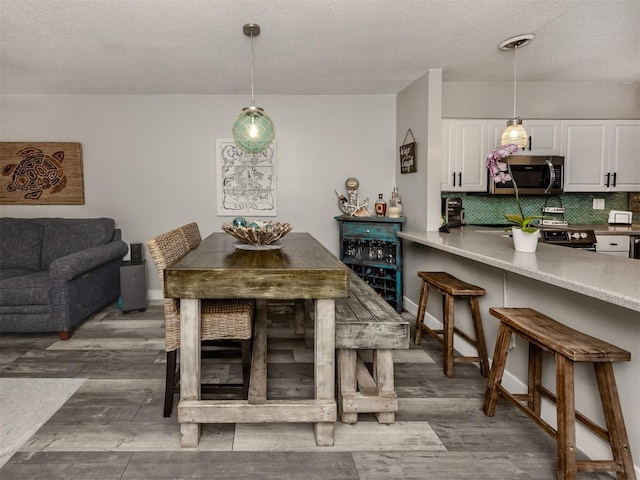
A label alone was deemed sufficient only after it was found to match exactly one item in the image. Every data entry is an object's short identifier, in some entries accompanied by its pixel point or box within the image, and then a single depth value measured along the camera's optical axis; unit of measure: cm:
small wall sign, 411
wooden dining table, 189
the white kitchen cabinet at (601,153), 423
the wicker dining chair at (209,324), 211
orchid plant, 240
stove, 375
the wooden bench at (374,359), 210
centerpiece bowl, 248
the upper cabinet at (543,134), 422
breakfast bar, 164
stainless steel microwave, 413
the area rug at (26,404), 201
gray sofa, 340
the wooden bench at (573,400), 157
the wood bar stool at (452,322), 266
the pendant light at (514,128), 306
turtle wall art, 458
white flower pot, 241
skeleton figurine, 460
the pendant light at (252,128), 289
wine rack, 411
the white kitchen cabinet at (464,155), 414
